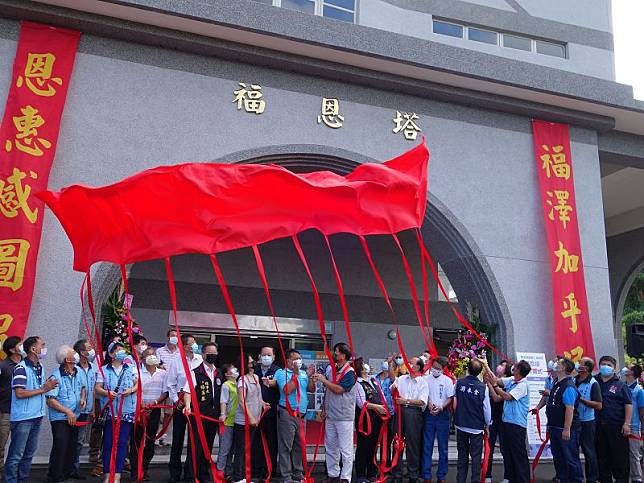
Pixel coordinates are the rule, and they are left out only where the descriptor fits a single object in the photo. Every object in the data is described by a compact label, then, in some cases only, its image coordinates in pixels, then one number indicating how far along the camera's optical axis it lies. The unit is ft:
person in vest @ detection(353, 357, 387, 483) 24.03
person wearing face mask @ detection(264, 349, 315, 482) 22.76
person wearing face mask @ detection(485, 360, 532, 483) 22.63
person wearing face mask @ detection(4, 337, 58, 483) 19.27
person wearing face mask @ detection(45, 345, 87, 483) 20.68
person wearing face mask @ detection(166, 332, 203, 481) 22.21
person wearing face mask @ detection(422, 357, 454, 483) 24.43
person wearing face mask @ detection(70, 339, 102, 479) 22.15
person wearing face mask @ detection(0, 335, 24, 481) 20.01
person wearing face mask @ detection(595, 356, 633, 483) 24.67
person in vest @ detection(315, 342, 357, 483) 21.99
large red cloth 15.94
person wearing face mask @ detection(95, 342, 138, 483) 20.63
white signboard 31.55
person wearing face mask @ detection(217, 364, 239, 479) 22.75
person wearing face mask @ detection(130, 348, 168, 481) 22.29
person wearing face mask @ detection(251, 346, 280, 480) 24.06
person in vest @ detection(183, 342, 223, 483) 22.67
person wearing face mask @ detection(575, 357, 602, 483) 24.12
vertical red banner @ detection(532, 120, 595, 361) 33.71
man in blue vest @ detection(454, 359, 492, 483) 22.67
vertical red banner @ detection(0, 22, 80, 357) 25.35
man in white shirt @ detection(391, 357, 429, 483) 24.40
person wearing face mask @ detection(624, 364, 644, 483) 25.20
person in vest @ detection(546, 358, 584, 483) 22.72
